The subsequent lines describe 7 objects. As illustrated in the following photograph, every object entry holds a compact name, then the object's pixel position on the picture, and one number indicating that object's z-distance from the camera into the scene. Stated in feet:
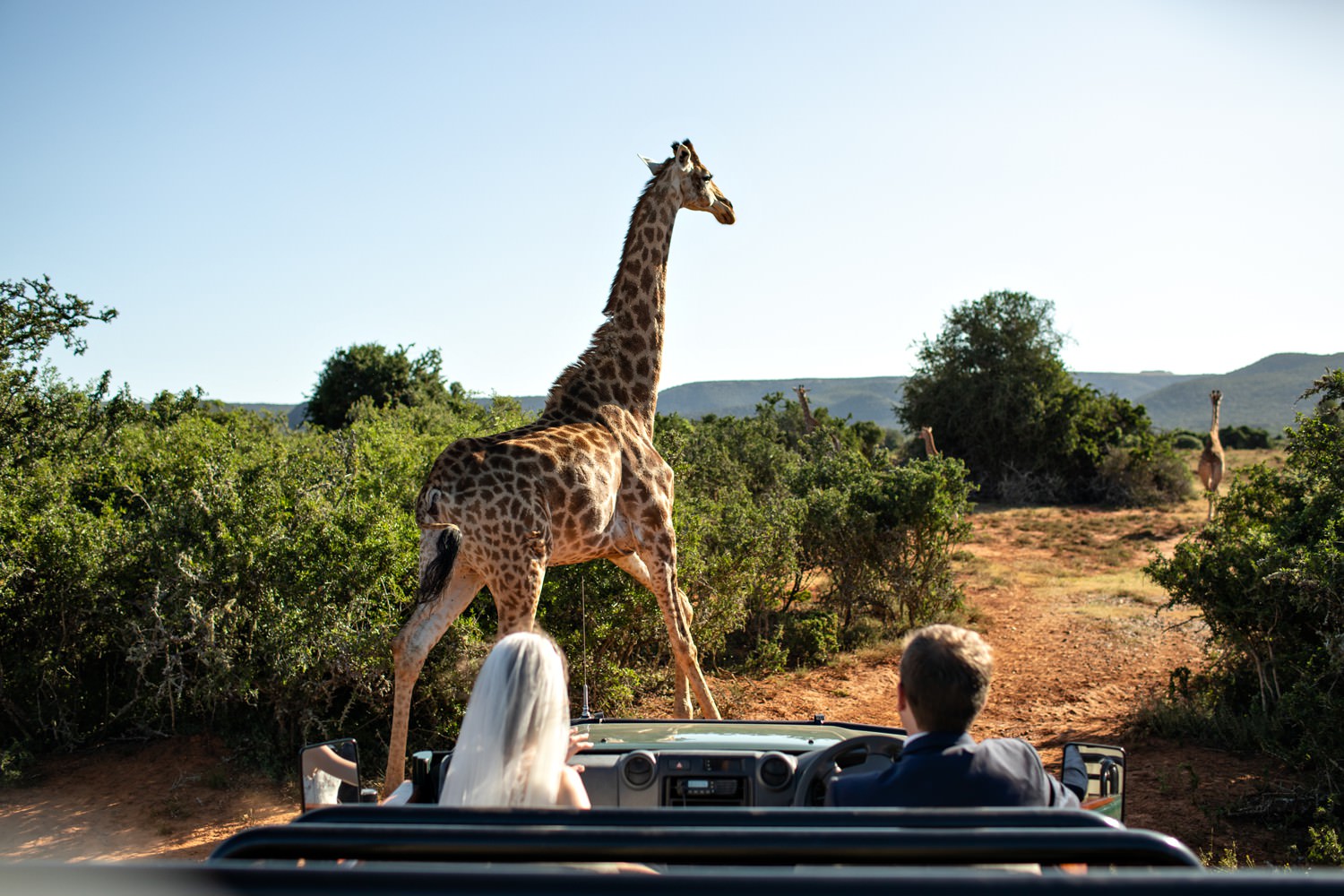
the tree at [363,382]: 76.13
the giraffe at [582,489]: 19.01
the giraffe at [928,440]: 65.87
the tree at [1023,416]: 78.54
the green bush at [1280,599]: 19.40
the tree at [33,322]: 26.81
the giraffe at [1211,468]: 65.00
